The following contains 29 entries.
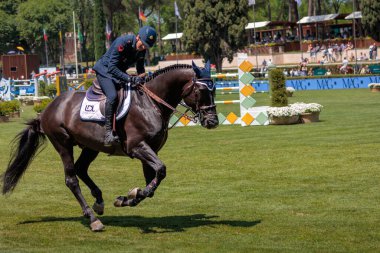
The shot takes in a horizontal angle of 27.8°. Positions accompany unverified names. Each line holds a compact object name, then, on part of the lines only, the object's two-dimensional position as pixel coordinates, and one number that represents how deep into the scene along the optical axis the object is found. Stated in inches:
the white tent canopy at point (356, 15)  2985.2
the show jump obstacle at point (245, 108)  998.4
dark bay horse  424.2
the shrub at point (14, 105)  1359.9
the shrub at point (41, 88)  2010.3
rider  431.5
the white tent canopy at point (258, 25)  3454.7
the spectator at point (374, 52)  2627.2
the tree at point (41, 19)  4257.4
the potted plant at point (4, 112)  1318.2
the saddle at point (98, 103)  433.4
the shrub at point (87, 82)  1473.9
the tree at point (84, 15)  4436.5
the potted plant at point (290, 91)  1710.1
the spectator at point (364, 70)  2326.5
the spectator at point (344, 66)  2374.5
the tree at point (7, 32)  4261.6
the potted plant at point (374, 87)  1806.1
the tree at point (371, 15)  2721.5
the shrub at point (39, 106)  1291.7
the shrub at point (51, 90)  1867.7
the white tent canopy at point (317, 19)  3213.6
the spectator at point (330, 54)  2797.7
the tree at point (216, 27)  2733.8
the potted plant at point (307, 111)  1023.0
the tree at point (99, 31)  3090.6
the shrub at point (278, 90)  1050.1
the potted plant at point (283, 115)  1005.2
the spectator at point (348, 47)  2771.9
